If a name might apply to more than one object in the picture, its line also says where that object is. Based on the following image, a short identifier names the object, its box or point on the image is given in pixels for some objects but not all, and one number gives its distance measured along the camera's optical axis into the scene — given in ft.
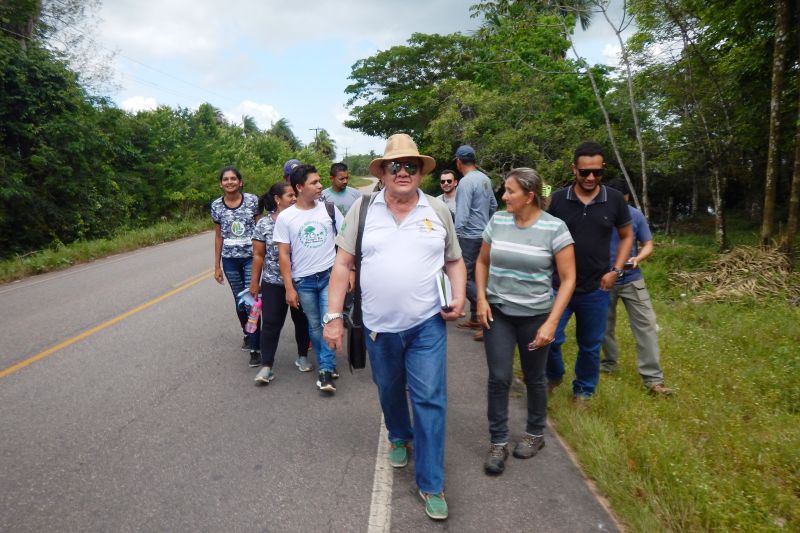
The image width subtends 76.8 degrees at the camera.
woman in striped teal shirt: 10.60
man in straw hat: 9.45
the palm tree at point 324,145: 230.60
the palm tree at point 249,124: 189.23
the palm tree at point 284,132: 226.99
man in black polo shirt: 12.46
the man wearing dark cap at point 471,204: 19.40
